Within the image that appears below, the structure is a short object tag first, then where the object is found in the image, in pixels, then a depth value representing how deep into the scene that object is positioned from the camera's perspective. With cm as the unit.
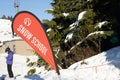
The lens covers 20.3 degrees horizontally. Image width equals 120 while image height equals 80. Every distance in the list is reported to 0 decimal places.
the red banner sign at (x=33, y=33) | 826
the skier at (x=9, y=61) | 1641
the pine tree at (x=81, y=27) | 1928
